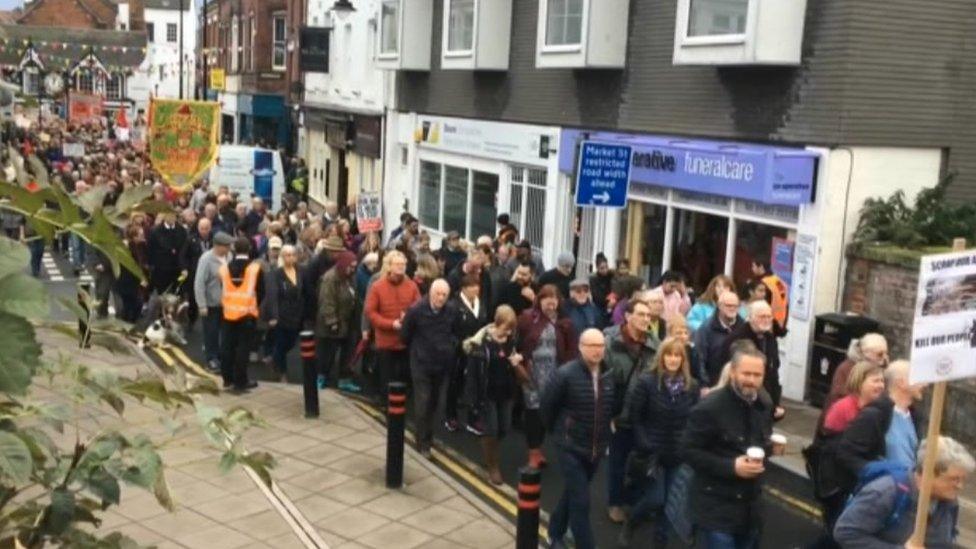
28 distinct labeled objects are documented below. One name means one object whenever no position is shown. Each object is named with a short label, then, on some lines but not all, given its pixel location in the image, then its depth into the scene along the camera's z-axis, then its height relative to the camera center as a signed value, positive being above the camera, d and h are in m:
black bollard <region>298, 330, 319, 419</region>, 10.85 -3.00
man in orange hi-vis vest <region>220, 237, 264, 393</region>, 11.90 -2.59
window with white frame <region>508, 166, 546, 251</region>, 20.34 -2.14
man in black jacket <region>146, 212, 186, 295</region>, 14.86 -2.51
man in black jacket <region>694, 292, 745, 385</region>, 9.45 -2.04
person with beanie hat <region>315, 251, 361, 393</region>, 11.99 -2.49
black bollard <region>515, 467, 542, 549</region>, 6.71 -2.57
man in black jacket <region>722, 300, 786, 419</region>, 9.05 -1.96
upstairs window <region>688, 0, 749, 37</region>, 14.12 +1.08
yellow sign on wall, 49.47 -0.26
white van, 29.05 -2.57
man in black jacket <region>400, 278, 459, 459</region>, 9.88 -2.29
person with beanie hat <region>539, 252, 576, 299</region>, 12.63 -2.11
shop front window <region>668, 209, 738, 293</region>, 15.23 -2.09
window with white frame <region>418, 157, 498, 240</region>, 22.88 -2.50
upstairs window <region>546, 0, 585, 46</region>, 18.33 +1.16
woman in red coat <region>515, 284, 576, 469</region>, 9.20 -2.18
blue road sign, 12.73 -0.95
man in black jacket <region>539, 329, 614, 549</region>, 7.31 -2.20
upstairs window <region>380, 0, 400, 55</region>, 26.52 +1.34
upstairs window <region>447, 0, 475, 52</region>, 22.80 +1.25
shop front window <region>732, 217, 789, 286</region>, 14.11 -1.87
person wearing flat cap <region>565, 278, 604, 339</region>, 10.75 -2.11
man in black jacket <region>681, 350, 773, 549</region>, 6.13 -1.97
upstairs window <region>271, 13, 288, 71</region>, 44.91 +1.45
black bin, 12.15 -2.66
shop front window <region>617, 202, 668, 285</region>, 16.66 -2.20
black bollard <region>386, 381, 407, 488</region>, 8.88 -2.81
